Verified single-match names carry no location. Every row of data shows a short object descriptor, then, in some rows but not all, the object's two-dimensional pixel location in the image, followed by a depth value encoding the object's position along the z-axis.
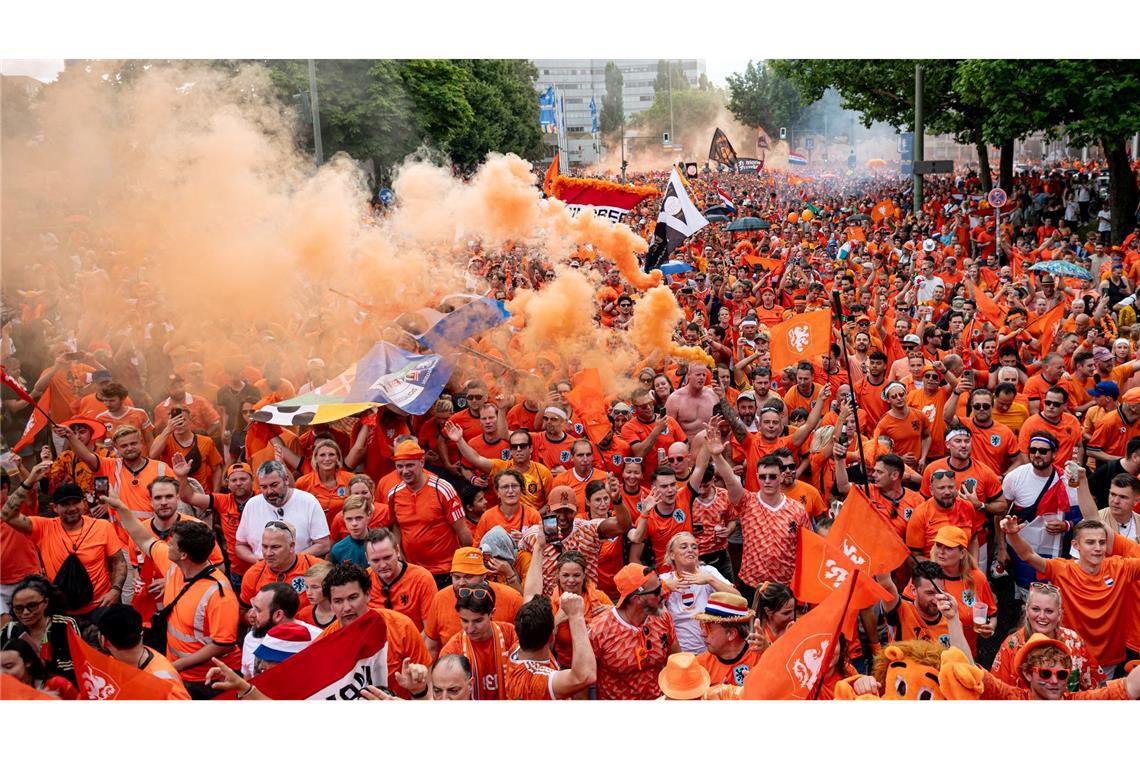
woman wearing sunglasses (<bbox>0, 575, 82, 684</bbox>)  5.05
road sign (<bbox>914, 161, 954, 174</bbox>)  20.02
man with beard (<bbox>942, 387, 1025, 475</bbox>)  7.72
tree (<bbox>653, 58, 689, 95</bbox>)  75.00
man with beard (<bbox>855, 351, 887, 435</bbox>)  9.00
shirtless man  8.56
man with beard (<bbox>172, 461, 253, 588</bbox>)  6.89
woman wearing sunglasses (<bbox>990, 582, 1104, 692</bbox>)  4.89
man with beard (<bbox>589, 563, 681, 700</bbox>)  5.09
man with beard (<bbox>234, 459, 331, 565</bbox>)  6.38
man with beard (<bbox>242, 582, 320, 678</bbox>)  4.95
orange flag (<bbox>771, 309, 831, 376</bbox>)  8.80
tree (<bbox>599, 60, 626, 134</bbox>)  78.38
